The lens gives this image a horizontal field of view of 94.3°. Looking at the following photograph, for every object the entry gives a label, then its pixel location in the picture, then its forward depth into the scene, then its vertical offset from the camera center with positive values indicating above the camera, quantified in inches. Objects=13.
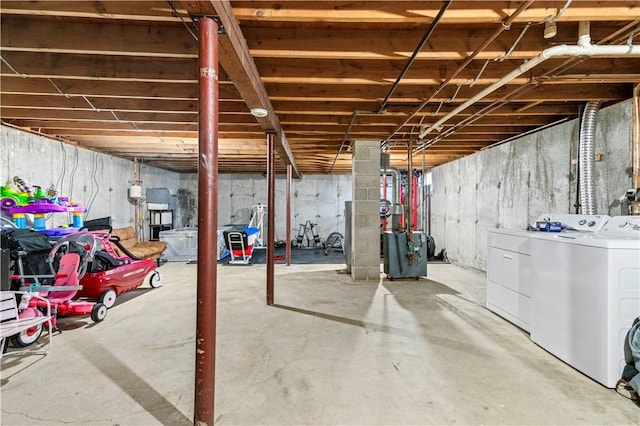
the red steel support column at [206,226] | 62.0 -2.9
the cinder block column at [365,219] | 193.9 -5.1
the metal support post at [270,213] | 145.6 -0.6
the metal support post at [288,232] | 251.1 -17.6
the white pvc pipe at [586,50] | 81.8 +44.4
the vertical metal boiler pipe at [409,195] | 185.6 +10.2
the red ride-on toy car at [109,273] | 133.0 -29.3
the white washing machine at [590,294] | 75.5 -23.3
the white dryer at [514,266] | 108.8 -22.5
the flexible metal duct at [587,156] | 124.1 +23.4
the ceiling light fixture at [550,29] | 79.2 +49.1
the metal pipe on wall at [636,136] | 111.0 +27.9
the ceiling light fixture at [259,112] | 116.2 +39.8
